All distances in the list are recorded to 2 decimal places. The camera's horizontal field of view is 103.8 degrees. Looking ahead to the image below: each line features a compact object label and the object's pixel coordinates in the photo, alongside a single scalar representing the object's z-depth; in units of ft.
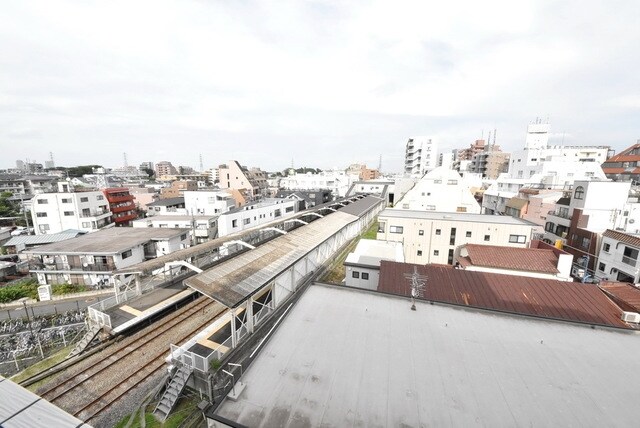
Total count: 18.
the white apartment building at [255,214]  107.39
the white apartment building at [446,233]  72.69
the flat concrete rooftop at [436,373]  17.69
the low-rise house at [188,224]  118.93
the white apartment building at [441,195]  119.44
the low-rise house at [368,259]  51.31
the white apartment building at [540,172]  139.64
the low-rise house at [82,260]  78.28
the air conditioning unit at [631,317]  32.40
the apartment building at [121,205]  142.03
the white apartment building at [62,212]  118.52
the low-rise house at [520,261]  55.47
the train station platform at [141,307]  39.45
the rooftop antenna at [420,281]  39.58
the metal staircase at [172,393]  27.81
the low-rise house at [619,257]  63.43
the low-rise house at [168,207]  144.74
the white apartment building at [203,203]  145.59
